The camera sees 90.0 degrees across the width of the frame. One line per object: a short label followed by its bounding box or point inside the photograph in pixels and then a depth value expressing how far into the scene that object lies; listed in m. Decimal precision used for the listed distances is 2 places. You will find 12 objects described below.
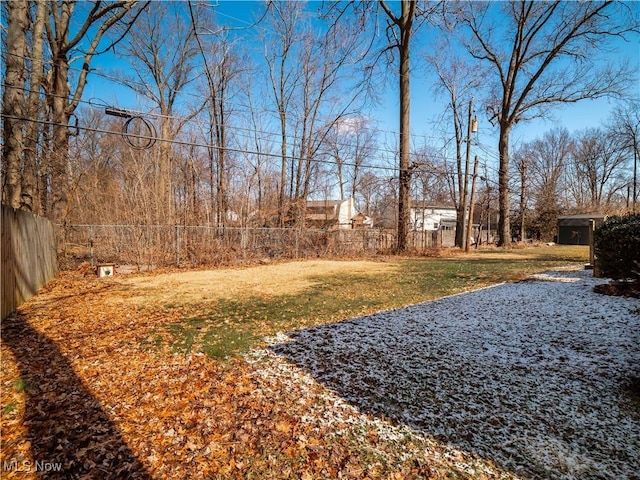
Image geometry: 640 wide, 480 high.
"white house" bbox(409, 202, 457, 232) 41.25
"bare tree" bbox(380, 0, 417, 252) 14.85
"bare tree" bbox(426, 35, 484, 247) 22.81
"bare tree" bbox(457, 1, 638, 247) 17.28
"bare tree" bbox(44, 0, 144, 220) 10.07
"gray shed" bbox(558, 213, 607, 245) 27.58
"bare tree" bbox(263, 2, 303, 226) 18.22
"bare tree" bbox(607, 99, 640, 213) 29.02
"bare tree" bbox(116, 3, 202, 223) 12.05
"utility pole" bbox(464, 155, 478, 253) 17.06
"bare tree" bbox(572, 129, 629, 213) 34.38
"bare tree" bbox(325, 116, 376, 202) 20.55
